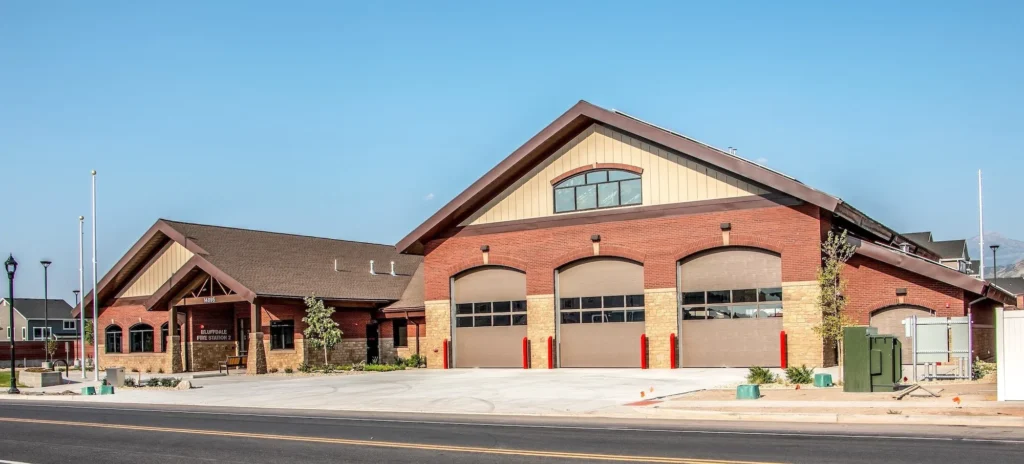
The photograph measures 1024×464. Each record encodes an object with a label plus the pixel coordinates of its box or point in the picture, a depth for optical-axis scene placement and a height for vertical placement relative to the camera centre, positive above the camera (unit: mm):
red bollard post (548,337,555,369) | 37344 -3204
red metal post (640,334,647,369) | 35188 -3076
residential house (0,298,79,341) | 92062 -3960
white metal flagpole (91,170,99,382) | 38906 -2702
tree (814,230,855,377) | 26922 -972
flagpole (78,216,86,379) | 42594 +347
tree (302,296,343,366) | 41156 -2220
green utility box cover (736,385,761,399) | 21266 -2766
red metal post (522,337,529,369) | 38031 -3254
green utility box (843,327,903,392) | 21781 -2197
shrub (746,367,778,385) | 25672 -2949
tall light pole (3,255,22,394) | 34125 -64
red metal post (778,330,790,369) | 32375 -2910
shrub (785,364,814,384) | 25469 -2903
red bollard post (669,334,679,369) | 34844 -2949
